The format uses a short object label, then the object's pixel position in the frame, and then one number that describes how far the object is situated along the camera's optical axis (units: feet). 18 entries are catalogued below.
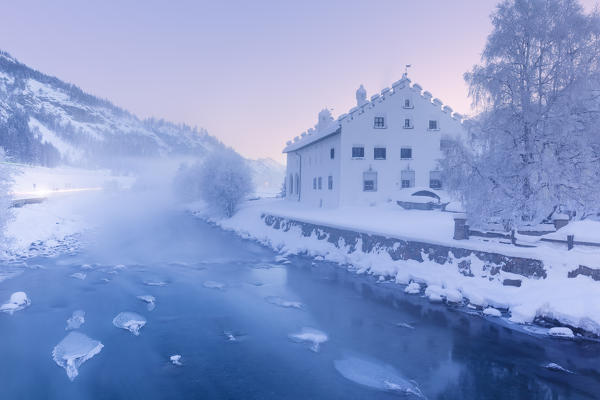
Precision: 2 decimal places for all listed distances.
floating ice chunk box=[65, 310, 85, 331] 38.34
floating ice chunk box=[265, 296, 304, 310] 47.21
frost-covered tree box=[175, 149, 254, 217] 143.02
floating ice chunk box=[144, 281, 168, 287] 55.54
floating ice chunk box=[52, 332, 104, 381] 29.91
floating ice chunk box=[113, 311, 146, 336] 37.99
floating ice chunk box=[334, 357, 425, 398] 27.22
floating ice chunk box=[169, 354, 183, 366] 30.49
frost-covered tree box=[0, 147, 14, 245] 56.54
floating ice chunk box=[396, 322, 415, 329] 39.40
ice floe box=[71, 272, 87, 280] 57.62
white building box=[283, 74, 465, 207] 110.42
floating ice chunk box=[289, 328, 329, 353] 35.45
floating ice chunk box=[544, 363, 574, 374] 29.82
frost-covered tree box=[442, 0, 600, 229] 50.70
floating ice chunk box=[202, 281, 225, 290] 55.06
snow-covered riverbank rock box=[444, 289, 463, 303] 46.15
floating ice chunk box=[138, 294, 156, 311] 45.02
